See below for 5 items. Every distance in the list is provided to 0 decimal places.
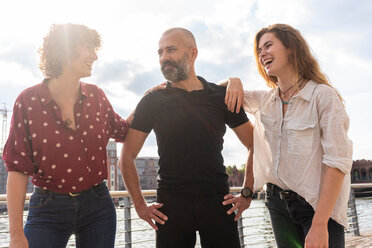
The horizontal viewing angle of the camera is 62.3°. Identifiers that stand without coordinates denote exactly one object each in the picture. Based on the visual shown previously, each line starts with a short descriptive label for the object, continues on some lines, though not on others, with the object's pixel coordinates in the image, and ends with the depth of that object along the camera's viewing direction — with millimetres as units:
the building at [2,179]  63969
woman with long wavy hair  1513
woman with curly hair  1551
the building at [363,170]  59625
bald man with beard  1852
